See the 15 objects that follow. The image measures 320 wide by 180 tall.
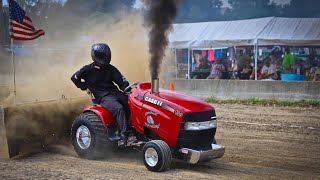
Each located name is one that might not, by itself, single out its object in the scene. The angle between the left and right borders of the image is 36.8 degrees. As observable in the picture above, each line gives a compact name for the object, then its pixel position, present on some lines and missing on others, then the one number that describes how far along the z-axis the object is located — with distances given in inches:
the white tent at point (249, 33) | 799.1
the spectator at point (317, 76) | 739.8
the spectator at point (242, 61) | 836.6
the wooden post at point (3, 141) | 298.5
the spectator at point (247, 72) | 812.6
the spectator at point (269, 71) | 784.3
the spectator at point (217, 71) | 820.6
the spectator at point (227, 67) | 833.5
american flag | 402.0
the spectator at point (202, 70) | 879.1
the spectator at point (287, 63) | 783.7
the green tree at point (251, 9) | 1128.2
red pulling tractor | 264.5
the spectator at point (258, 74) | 796.6
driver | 305.4
